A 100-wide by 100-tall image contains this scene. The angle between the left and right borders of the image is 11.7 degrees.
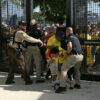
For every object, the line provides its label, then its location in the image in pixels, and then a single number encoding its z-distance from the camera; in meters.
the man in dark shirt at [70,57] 11.60
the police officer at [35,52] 13.80
